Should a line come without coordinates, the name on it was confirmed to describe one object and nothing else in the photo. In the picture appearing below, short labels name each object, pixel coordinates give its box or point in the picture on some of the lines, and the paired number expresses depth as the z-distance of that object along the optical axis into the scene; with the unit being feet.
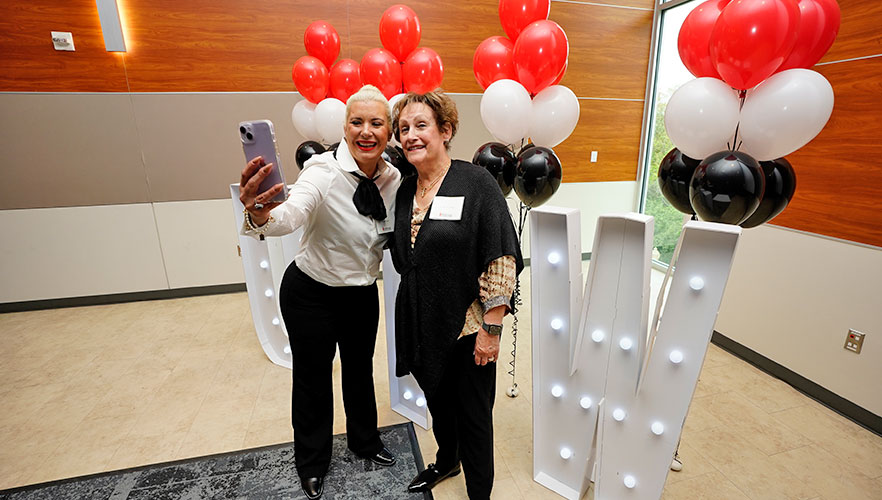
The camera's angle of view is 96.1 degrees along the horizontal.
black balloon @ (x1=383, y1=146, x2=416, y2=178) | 4.94
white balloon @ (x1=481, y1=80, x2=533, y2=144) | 6.66
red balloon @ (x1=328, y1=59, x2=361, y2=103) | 8.82
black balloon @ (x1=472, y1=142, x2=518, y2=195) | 6.67
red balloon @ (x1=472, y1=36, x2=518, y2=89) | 7.41
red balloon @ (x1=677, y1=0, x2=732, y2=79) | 5.21
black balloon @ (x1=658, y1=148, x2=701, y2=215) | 5.48
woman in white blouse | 4.13
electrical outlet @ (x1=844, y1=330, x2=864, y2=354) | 6.88
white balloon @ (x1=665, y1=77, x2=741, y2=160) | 4.85
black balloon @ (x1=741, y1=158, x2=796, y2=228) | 4.95
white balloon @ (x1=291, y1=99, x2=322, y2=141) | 9.36
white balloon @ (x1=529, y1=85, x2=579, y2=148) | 6.99
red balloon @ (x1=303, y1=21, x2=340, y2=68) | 9.16
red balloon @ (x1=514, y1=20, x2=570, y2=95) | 6.48
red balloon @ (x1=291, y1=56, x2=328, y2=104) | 8.79
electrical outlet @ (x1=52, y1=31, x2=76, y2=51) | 10.34
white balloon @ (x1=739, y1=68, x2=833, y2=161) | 4.40
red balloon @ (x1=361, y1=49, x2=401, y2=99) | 8.32
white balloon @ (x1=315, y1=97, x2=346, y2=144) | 8.66
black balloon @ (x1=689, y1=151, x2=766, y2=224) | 4.39
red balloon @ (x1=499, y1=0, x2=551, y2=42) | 7.08
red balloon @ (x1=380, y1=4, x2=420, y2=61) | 8.33
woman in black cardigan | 4.07
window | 13.35
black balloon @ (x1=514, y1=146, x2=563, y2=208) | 6.28
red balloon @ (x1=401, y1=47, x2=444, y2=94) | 8.21
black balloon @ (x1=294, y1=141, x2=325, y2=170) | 8.95
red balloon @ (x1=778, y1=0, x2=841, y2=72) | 4.37
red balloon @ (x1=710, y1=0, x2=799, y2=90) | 4.19
